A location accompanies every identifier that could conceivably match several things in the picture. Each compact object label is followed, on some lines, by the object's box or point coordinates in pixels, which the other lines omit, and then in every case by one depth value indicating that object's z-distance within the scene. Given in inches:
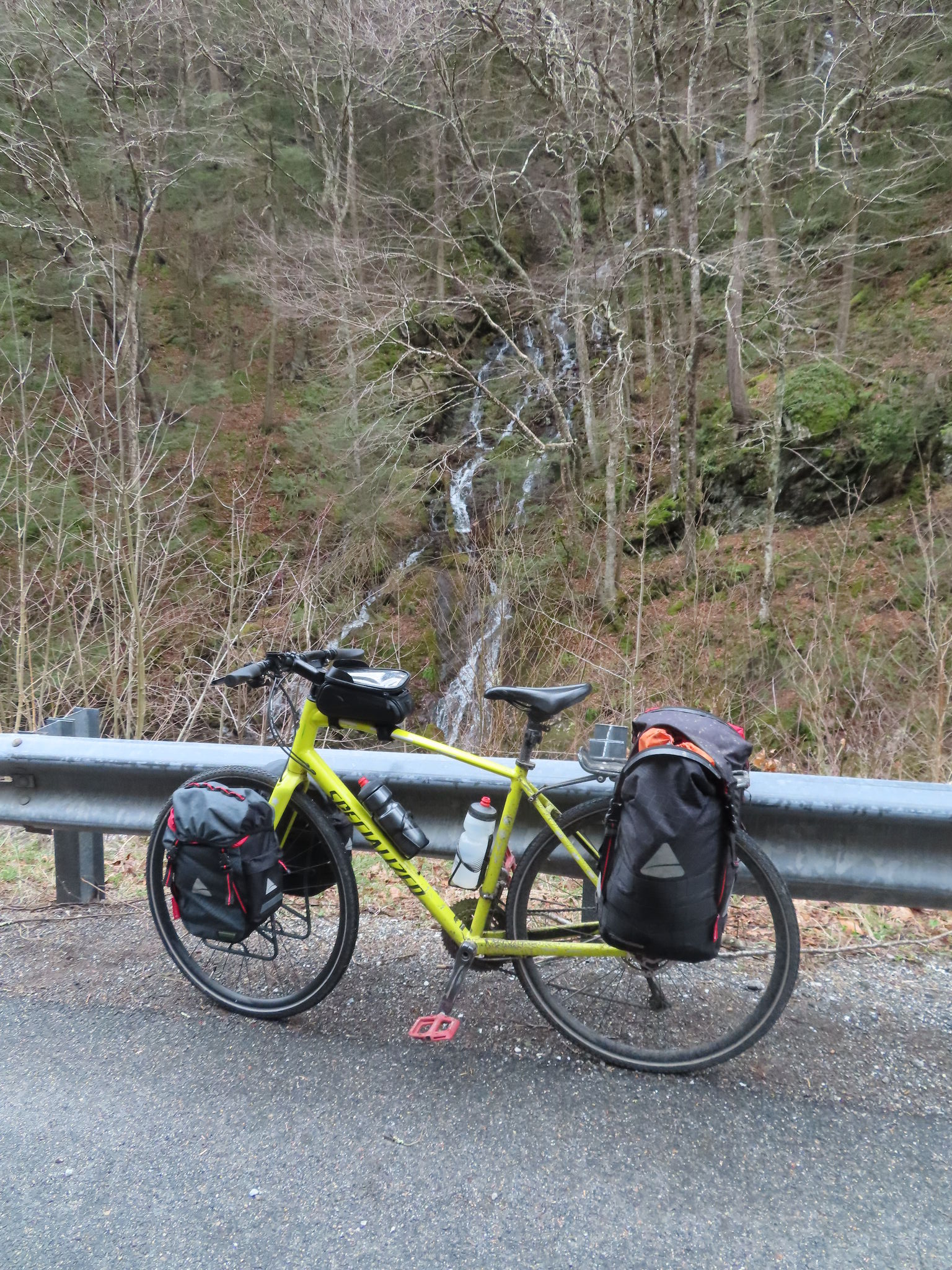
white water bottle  90.7
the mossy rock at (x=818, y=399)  478.6
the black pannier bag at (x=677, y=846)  74.6
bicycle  85.9
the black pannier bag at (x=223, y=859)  89.8
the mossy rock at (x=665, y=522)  510.3
